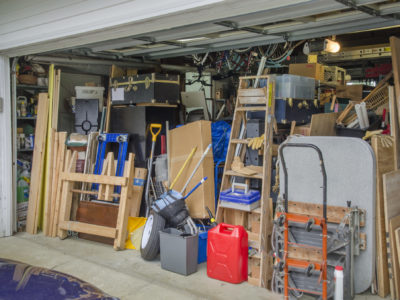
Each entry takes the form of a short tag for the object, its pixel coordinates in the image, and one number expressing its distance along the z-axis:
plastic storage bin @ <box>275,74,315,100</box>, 4.88
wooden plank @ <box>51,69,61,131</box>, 6.11
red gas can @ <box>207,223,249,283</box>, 4.20
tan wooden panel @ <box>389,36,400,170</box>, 4.25
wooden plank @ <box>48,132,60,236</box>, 5.94
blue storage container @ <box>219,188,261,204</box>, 4.43
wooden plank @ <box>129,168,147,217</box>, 5.79
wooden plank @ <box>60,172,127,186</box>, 5.30
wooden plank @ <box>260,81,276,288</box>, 4.23
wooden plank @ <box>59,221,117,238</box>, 5.36
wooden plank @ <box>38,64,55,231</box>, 6.04
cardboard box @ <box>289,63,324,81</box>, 5.83
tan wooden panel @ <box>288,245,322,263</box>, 3.81
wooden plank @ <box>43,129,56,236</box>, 6.00
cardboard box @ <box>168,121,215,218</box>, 5.36
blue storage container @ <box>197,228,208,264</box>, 4.80
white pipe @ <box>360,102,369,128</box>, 4.52
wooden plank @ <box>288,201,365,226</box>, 3.76
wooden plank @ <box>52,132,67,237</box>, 5.87
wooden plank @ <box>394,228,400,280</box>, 3.79
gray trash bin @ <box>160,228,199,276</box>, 4.47
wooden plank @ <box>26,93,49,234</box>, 6.11
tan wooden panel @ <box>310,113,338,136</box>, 4.57
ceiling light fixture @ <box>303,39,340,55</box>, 5.98
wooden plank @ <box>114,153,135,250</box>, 5.28
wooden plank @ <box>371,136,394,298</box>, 3.84
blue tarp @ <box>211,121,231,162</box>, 5.77
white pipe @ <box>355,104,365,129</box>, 4.53
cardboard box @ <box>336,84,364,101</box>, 6.44
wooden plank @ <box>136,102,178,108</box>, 6.05
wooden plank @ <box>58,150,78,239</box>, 5.76
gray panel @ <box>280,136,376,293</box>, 3.68
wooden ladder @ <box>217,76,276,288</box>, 4.28
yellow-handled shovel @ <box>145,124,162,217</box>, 5.83
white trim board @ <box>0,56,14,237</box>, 5.89
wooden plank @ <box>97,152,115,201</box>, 5.53
